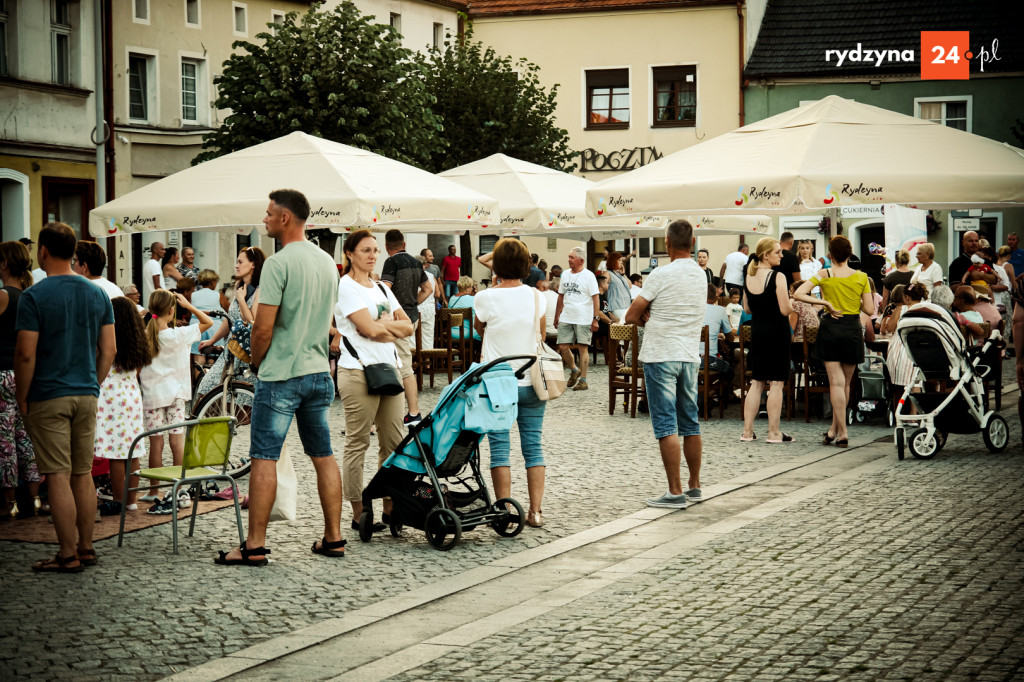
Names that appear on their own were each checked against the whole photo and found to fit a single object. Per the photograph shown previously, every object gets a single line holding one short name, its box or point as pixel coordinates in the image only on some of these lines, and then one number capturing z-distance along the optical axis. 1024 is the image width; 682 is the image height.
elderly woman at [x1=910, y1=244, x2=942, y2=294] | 19.25
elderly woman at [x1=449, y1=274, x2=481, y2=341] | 19.41
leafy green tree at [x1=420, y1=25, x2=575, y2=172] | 35.22
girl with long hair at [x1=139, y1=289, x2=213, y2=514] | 9.75
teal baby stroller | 8.05
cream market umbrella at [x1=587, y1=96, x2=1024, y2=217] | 12.54
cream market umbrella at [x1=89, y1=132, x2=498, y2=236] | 13.42
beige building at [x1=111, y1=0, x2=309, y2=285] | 29.62
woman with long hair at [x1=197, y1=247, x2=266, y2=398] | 10.14
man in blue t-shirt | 7.34
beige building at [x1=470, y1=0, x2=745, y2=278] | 40.75
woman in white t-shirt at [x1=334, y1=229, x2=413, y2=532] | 8.31
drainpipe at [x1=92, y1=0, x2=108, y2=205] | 19.40
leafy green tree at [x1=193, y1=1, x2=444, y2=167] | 25.69
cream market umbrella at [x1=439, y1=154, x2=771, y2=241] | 19.02
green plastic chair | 8.05
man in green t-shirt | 7.43
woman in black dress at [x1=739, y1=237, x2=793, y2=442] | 12.44
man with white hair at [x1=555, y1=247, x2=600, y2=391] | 18.55
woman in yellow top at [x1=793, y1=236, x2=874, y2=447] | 12.67
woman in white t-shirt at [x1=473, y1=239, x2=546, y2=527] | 8.62
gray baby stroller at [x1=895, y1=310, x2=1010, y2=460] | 11.77
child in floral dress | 8.97
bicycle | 10.96
